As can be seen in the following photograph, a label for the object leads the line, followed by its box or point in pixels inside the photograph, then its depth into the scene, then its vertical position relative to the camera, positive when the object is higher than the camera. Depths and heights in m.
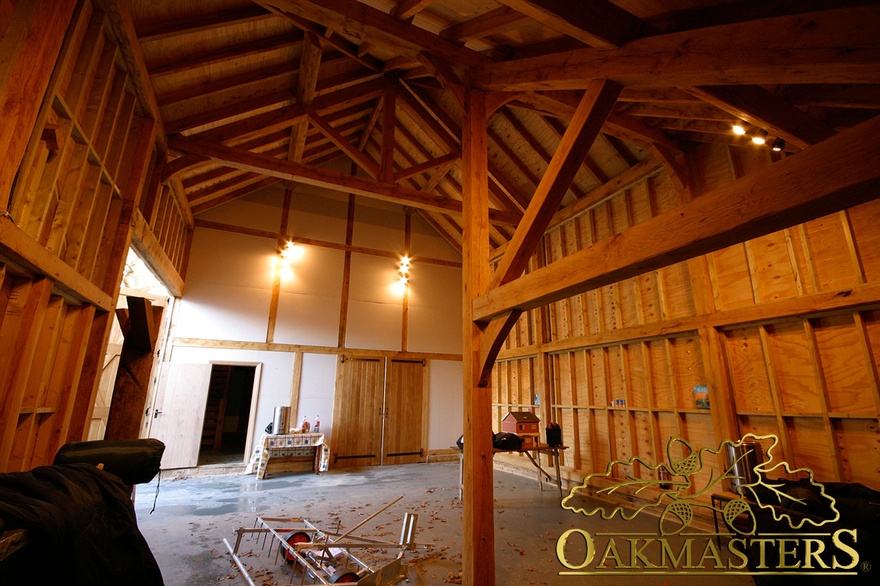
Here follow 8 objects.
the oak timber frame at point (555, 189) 1.35 +0.88
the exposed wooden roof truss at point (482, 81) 1.96 +3.28
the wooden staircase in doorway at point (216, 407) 10.78 -0.46
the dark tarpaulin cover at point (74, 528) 1.17 -0.48
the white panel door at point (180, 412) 6.98 -0.39
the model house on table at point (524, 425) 5.48 -0.43
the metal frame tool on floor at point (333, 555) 2.76 -1.27
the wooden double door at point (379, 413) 8.39 -0.44
